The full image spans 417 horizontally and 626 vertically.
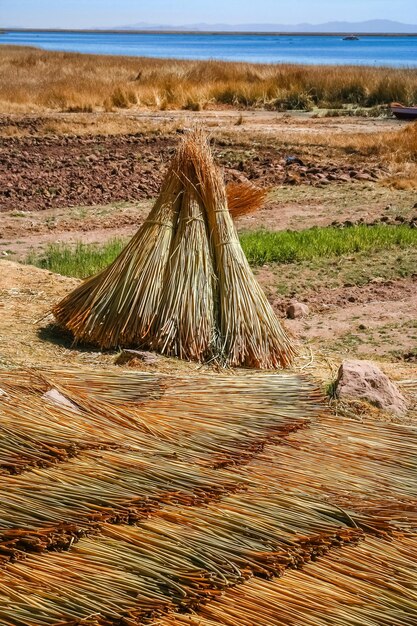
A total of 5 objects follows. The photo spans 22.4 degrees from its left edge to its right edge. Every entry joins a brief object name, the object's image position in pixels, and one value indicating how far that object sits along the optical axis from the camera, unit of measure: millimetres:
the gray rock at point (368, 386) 4598
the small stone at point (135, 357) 5258
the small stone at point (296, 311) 6934
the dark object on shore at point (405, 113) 21312
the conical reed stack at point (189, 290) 5430
